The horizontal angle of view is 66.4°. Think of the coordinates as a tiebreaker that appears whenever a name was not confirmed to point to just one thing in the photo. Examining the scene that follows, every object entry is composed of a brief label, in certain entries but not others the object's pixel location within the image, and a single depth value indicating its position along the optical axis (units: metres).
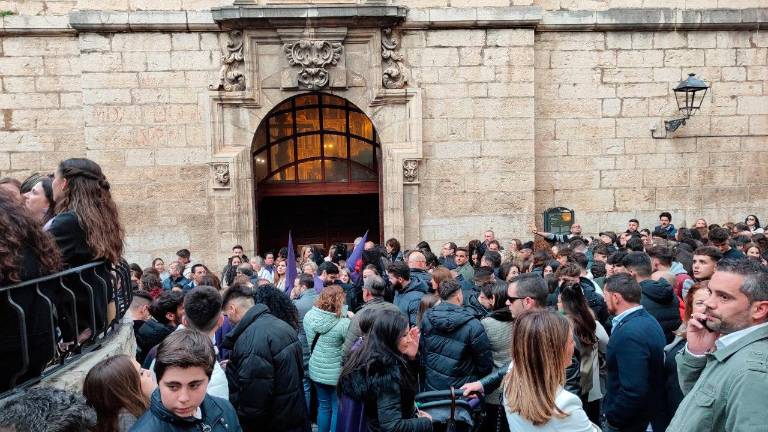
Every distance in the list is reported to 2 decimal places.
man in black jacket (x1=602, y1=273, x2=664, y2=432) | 3.82
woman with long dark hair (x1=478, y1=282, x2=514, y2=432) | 4.61
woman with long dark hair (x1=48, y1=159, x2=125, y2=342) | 3.67
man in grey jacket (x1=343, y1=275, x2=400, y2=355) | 4.67
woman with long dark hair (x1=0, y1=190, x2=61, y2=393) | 2.94
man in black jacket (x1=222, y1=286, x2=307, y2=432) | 3.93
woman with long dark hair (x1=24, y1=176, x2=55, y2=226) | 4.13
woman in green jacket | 5.12
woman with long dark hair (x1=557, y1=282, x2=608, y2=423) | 4.31
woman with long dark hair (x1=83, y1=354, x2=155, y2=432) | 2.73
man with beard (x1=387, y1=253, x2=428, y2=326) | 6.04
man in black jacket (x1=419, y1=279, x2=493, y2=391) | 4.33
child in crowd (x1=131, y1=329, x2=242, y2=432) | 2.58
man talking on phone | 2.31
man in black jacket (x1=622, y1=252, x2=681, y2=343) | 4.88
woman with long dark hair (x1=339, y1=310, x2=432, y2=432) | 3.42
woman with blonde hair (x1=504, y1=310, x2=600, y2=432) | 2.77
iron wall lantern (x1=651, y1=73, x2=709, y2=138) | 10.49
